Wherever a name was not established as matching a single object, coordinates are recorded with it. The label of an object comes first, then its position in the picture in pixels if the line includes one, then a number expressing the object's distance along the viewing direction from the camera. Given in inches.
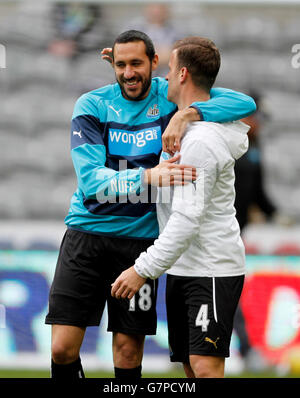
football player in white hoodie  237.5
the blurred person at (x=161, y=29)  524.8
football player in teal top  267.9
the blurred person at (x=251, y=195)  419.5
